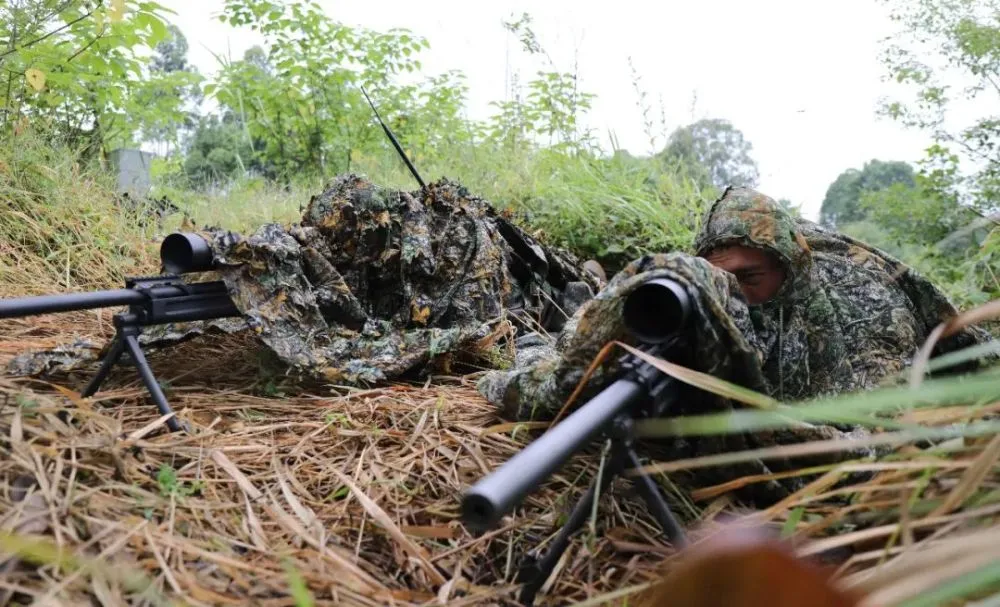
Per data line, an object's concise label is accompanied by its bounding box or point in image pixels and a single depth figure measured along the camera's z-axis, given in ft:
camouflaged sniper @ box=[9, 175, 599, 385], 6.79
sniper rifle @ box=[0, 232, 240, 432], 5.59
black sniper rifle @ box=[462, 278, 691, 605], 2.49
